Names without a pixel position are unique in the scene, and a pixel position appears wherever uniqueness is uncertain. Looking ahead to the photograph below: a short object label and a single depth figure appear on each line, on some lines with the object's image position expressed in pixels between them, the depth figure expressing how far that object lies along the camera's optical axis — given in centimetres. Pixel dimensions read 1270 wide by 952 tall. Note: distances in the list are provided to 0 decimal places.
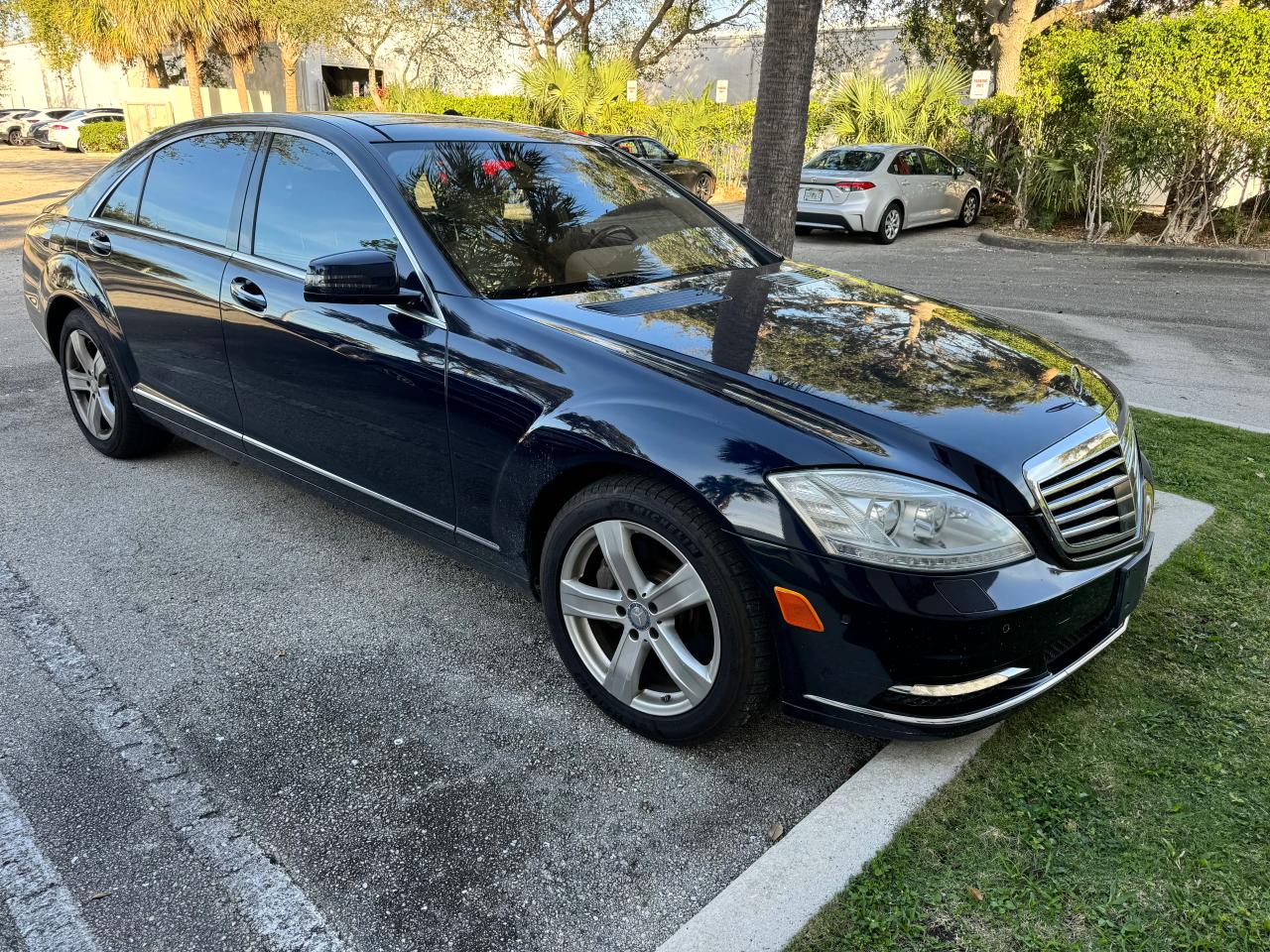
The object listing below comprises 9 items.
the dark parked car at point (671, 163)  1838
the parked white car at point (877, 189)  1409
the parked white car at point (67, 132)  3469
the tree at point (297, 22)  2877
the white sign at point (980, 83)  1550
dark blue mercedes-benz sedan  227
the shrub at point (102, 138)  3459
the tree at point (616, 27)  2869
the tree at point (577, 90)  2138
